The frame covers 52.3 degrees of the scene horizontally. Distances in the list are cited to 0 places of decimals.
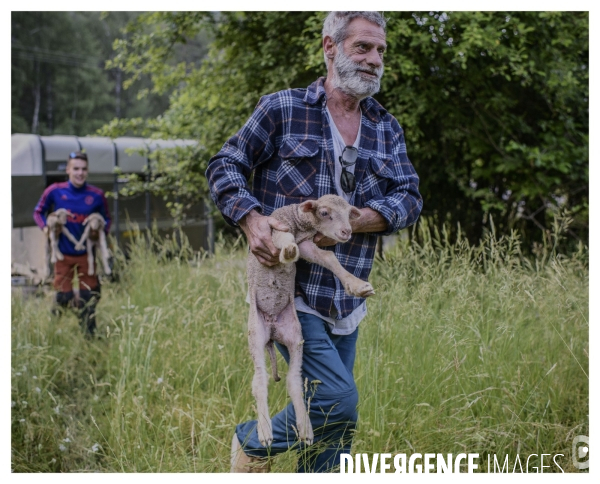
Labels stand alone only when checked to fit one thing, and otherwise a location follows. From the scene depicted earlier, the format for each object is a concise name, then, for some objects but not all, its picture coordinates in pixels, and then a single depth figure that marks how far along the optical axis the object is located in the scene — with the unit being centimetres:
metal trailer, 768
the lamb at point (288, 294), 195
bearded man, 218
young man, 493
